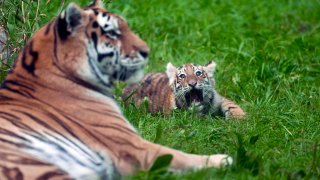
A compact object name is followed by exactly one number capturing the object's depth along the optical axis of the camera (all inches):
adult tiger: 415.2
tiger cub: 645.9
